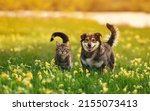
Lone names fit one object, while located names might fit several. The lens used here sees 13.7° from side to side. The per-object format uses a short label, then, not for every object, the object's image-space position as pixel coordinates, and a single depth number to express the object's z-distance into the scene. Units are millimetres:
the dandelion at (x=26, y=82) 6440
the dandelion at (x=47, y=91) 6421
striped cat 7051
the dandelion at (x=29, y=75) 6622
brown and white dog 6812
